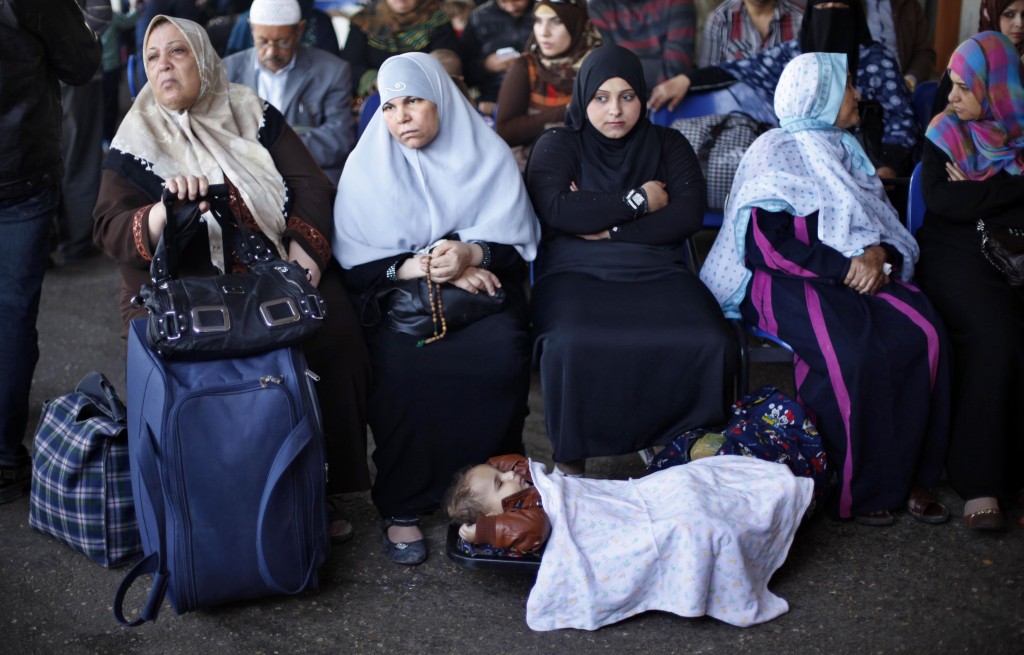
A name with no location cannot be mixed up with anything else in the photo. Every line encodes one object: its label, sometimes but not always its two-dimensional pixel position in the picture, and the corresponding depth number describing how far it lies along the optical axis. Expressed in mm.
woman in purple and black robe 2793
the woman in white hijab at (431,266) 2768
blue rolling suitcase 2258
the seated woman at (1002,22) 3621
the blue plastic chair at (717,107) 3887
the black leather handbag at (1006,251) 2895
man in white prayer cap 4078
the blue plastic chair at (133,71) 4582
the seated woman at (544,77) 4117
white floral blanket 2322
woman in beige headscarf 2701
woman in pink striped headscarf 2832
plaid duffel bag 2604
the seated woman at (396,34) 4738
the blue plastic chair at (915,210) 3301
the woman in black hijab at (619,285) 2803
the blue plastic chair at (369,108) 4012
